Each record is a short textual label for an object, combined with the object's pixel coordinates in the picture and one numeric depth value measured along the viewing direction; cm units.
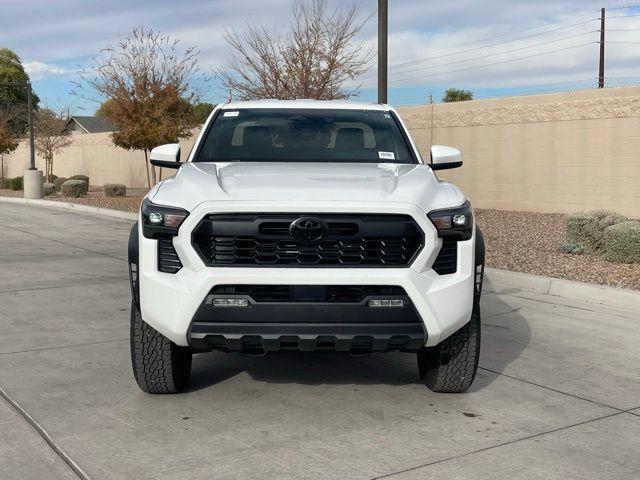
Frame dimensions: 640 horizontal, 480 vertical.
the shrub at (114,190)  2847
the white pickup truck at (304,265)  429
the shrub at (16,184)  3716
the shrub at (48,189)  3111
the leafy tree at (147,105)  2516
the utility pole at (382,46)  1337
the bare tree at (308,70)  1998
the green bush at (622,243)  1047
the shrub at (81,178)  3341
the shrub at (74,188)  2941
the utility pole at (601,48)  4531
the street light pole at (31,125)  3105
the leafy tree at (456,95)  6787
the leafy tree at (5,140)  4041
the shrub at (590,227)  1140
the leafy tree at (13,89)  6275
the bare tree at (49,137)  4128
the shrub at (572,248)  1150
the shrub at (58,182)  3439
